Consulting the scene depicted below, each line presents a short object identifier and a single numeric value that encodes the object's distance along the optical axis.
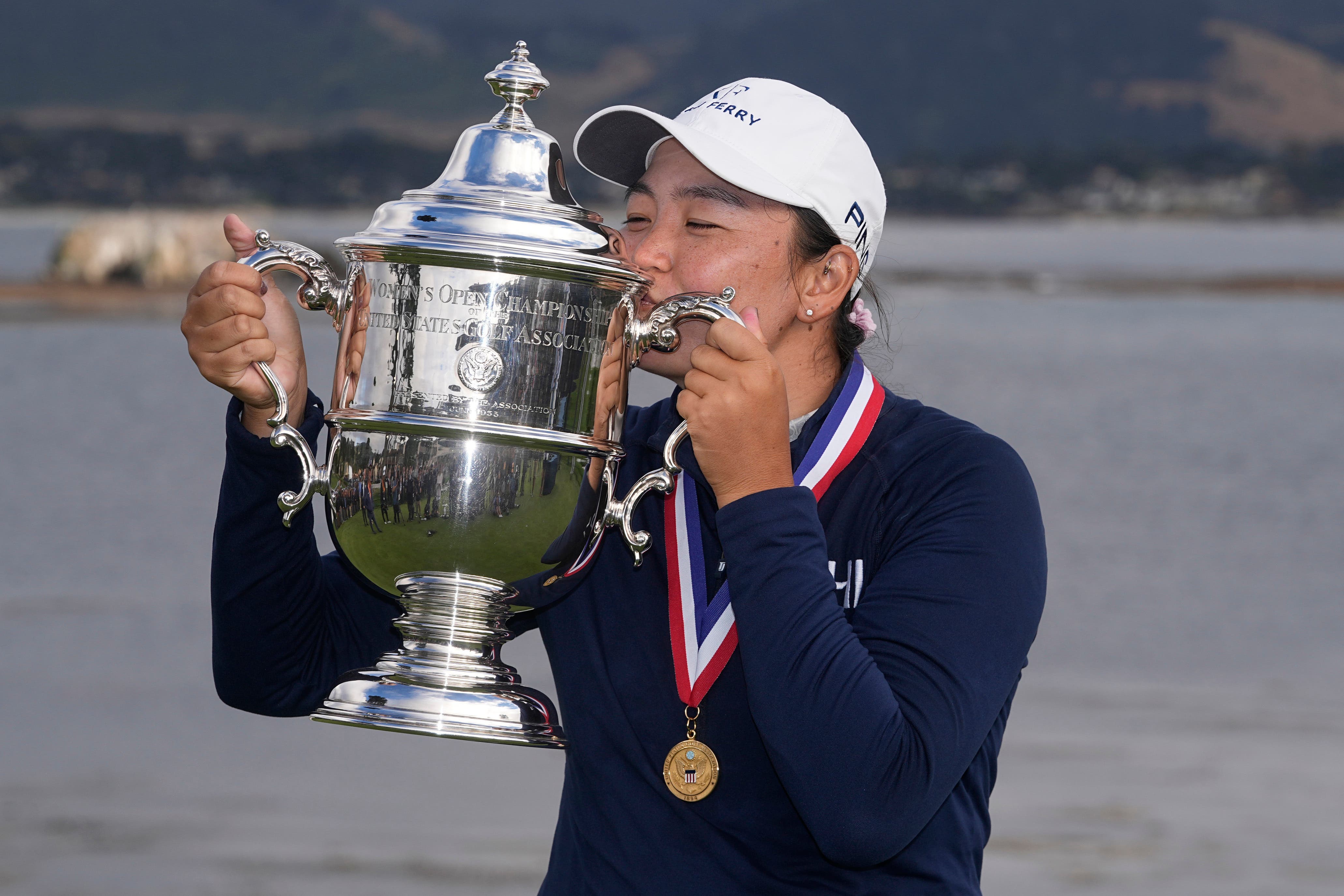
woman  6.10
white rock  71.31
